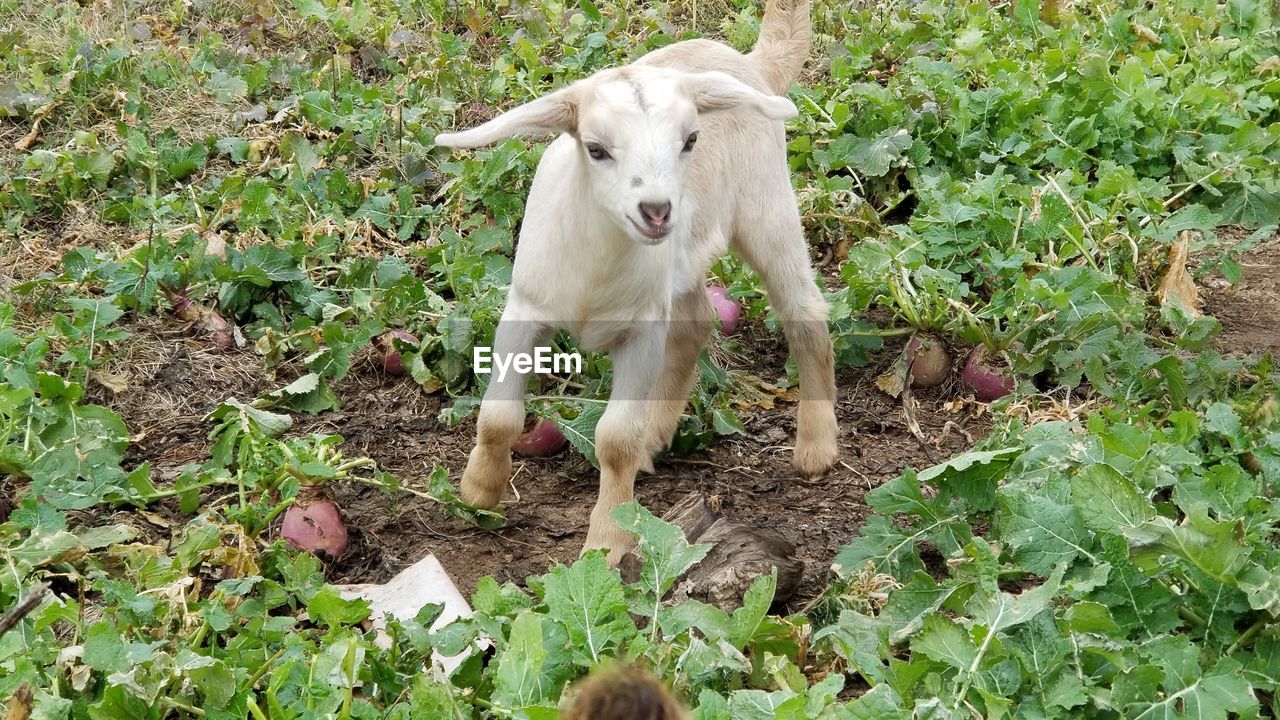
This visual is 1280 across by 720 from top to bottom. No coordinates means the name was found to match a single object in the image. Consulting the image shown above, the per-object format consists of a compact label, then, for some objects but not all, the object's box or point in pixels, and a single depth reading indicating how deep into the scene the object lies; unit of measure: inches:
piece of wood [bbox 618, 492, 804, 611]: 140.8
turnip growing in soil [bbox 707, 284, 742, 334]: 214.8
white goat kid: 145.8
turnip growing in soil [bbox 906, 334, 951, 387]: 201.6
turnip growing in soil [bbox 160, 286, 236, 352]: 203.0
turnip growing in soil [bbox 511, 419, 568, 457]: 187.2
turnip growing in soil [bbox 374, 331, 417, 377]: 196.9
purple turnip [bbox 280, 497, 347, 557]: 155.7
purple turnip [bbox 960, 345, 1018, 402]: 195.2
